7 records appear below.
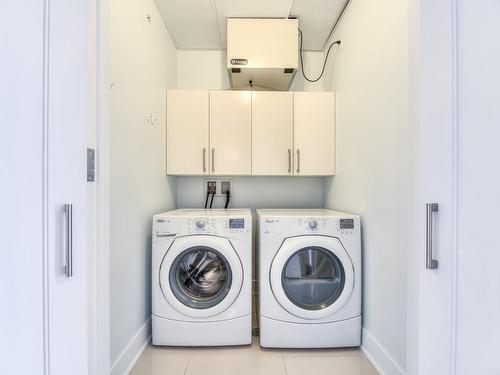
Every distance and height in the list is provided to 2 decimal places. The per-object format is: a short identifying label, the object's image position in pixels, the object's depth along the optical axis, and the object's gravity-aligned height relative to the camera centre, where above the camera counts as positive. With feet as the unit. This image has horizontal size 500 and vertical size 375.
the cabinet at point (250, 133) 7.35 +1.54
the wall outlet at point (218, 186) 8.37 -0.02
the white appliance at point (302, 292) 5.38 -2.17
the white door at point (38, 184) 1.50 +0.00
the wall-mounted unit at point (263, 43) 6.82 +3.83
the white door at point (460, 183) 1.53 +0.02
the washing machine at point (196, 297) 5.37 -2.16
